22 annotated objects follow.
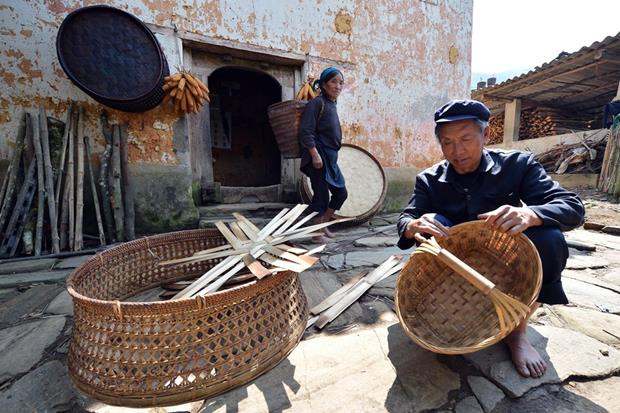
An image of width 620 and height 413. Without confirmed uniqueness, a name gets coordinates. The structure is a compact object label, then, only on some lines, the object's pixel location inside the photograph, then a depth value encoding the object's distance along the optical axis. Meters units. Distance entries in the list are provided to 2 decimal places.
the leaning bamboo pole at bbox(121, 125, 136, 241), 3.12
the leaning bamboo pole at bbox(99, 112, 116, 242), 3.09
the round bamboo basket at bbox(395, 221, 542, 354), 1.24
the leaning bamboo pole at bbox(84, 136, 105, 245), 2.98
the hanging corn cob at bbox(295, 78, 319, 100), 3.93
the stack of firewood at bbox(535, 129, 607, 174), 7.55
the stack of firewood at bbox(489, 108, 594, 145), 9.77
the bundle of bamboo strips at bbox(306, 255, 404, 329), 1.62
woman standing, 2.98
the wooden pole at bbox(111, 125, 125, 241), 3.07
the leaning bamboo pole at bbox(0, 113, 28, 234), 2.73
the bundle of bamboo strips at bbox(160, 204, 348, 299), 1.42
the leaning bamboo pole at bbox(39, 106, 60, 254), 2.76
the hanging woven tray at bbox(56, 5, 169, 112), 2.72
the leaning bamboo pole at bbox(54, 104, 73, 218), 2.90
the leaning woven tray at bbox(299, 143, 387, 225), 3.86
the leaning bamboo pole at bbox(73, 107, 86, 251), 2.86
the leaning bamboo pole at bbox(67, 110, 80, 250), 2.87
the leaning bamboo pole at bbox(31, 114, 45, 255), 2.74
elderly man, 1.16
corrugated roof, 6.36
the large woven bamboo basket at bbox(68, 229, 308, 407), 1.05
